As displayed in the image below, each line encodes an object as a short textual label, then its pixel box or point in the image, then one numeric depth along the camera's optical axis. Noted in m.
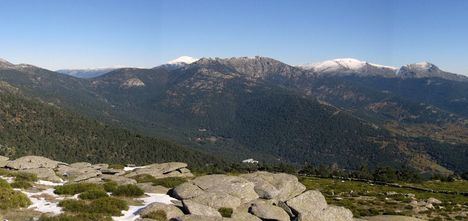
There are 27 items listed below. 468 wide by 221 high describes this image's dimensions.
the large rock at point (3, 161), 67.59
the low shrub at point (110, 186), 39.84
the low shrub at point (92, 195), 35.69
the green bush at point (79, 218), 28.17
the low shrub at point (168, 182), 44.51
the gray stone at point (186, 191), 37.25
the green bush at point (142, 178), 54.59
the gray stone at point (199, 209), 31.48
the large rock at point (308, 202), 34.56
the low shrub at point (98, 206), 31.39
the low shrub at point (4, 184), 35.66
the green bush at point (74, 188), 37.75
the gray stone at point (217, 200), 34.50
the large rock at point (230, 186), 38.00
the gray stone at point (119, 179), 47.79
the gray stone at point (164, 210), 30.66
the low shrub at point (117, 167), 85.12
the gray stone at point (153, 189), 40.43
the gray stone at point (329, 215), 31.89
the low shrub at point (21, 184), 38.94
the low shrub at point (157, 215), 29.84
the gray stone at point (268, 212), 32.72
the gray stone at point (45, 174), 49.41
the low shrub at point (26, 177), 43.95
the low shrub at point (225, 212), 32.76
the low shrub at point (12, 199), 31.12
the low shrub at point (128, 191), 38.06
